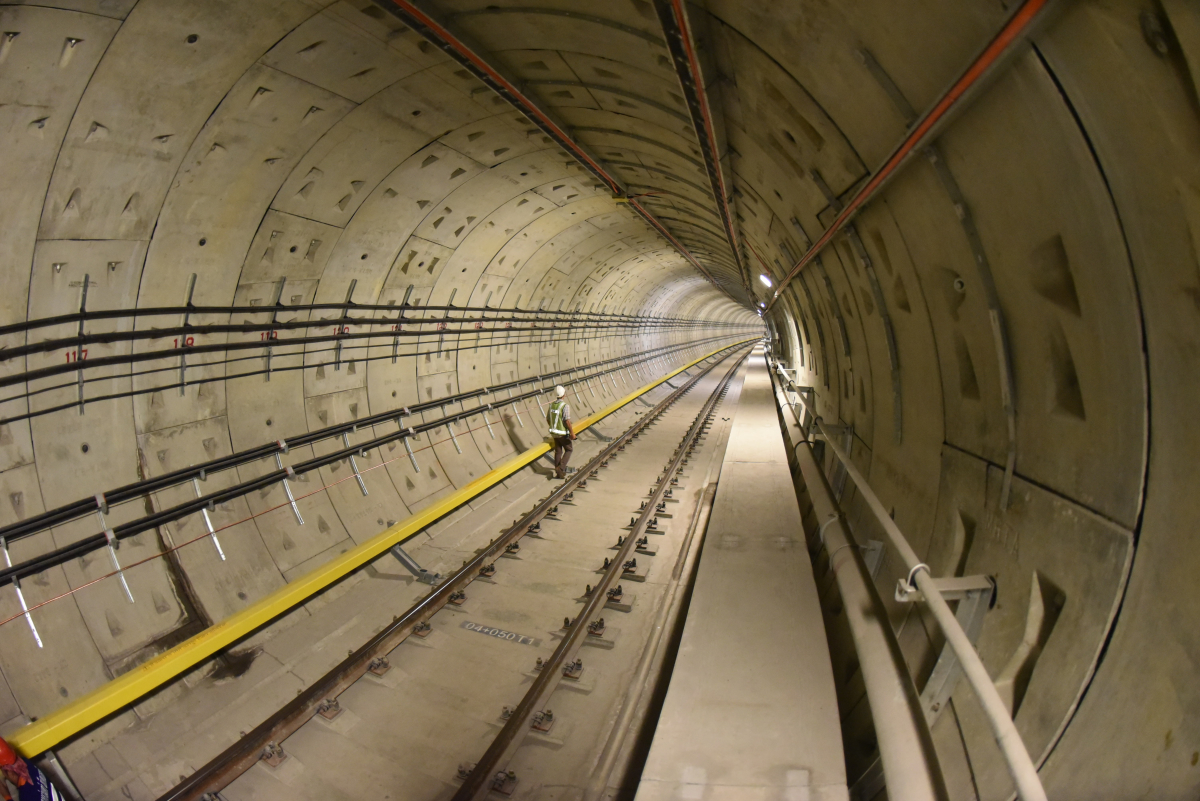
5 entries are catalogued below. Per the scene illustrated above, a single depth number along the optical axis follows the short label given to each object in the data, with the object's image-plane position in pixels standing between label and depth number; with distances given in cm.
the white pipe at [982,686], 164
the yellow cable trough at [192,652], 393
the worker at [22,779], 334
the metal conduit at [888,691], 232
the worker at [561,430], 1089
